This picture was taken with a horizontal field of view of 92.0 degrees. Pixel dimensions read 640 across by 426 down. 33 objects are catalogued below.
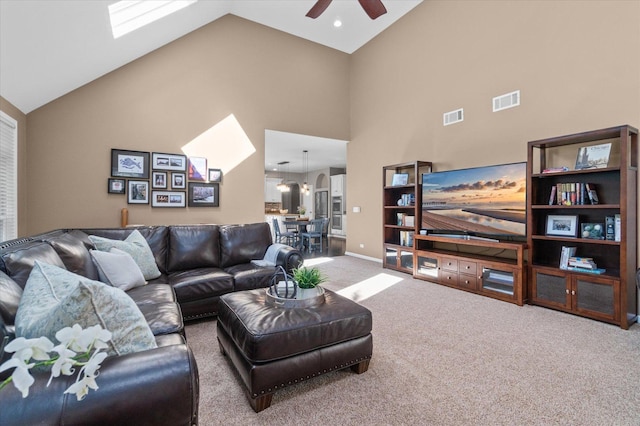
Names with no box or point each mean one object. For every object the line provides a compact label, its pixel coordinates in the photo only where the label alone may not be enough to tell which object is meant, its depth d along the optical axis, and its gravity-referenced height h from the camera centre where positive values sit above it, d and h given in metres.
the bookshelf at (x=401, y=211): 5.05 -0.03
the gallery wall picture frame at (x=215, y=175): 5.54 +0.64
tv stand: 3.60 -0.74
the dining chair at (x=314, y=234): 7.76 -0.61
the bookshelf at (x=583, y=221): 2.90 -0.15
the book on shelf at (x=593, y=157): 3.10 +0.53
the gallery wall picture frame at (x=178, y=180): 5.22 +0.52
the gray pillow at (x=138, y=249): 2.87 -0.37
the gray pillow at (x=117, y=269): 2.52 -0.49
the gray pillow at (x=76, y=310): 1.02 -0.34
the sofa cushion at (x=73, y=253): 2.16 -0.31
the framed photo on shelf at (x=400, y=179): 5.39 +0.53
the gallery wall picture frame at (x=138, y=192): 4.94 +0.31
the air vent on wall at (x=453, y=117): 4.71 +1.44
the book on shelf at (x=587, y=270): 3.08 -0.63
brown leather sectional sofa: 0.87 -0.53
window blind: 3.57 +0.42
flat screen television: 3.76 +0.09
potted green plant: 2.19 -0.51
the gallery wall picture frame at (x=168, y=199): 5.11 +0.20
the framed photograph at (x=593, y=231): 3.16 -0.24
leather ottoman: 1.74 -0.80
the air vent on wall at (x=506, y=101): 4.03 +1.44
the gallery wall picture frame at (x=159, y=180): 5.08 +0.51
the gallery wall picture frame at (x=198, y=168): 5.36 +0.74
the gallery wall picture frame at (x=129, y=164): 4.83 +0.76
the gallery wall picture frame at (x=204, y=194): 5.39 +0.29
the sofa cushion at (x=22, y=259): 1.51 -0.25
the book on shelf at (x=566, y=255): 3.32 -0.51
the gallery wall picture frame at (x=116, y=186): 4.80 +0.40
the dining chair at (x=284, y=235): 7.98 -0.64
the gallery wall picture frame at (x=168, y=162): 5.09 +0.83
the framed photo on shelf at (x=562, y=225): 3.34 -0.20
